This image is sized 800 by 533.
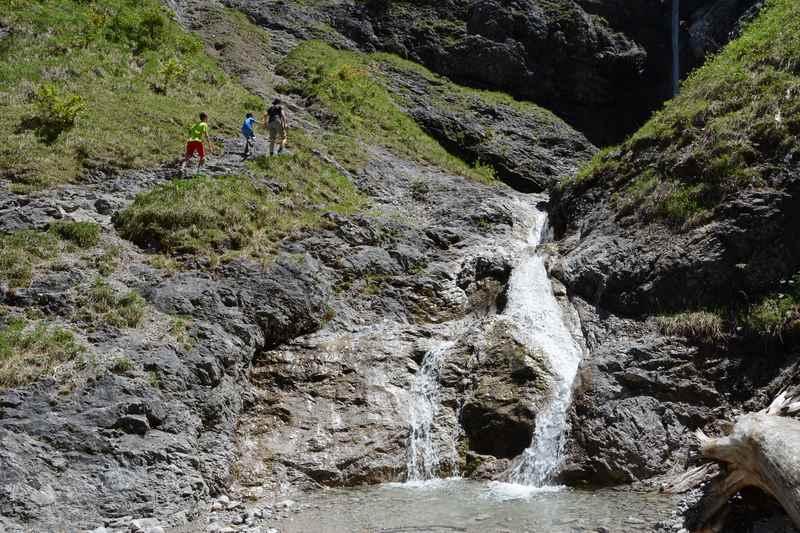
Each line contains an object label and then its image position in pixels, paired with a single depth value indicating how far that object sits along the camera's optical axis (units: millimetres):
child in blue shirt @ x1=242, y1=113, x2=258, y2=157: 23281
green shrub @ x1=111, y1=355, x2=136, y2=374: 12648
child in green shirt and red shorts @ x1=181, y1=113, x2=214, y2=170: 20781
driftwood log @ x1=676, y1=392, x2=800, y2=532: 8133
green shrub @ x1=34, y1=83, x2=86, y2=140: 20016
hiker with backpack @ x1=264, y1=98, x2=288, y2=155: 23703
